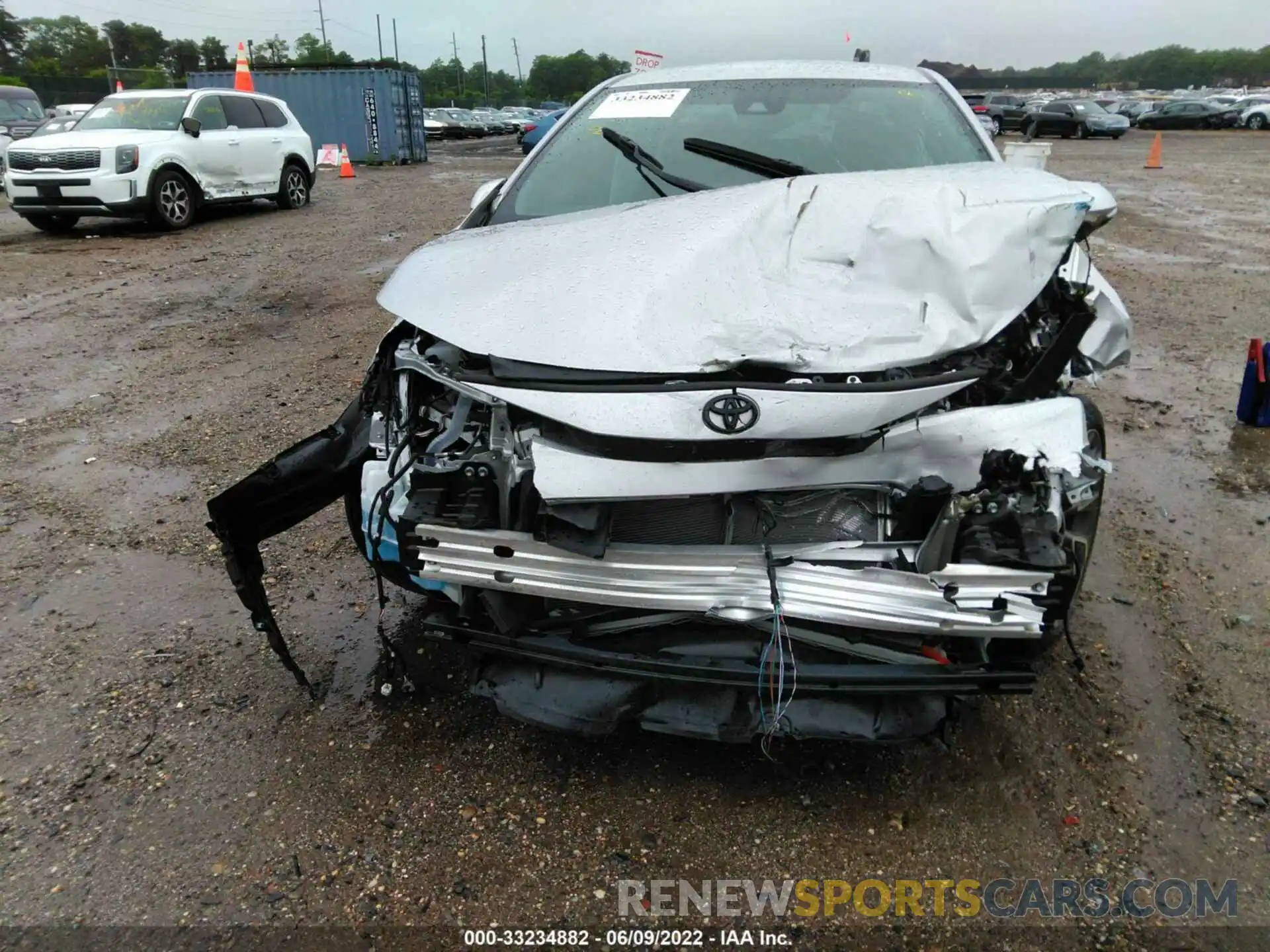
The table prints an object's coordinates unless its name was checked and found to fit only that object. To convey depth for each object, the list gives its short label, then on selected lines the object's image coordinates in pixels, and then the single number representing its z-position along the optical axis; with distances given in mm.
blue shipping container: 22297
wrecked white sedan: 1895
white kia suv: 10023
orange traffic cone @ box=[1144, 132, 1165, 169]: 18562
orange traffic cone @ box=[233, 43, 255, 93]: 17188
